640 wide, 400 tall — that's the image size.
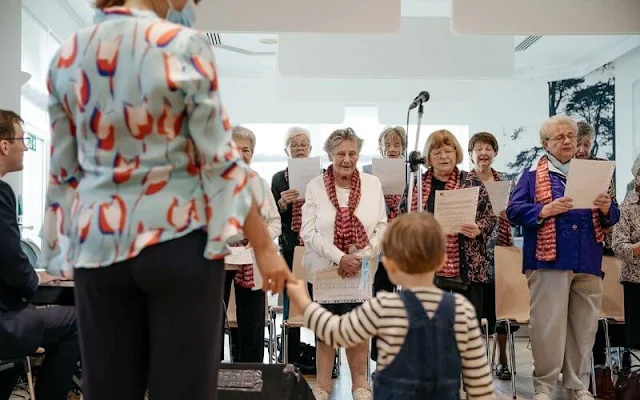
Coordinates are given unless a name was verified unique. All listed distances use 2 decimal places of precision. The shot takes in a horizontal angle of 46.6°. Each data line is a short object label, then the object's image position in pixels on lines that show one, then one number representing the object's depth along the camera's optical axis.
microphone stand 3.66
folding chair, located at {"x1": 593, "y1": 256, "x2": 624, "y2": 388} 4.82
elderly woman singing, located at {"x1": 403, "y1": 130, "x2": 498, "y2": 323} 4.06
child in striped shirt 1.94
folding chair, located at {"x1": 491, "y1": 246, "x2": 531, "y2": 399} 4.71
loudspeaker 2.83
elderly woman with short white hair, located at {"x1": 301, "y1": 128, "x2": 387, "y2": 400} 3.90
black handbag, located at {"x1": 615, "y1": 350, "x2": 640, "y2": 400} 3.83
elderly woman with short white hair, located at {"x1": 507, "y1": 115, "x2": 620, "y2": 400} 3.90
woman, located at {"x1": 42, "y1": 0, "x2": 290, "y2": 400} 1.36
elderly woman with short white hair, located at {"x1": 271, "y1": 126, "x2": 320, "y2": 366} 4.77
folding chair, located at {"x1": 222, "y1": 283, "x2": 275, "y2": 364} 4.67
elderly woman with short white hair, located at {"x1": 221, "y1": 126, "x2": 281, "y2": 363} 4.25
